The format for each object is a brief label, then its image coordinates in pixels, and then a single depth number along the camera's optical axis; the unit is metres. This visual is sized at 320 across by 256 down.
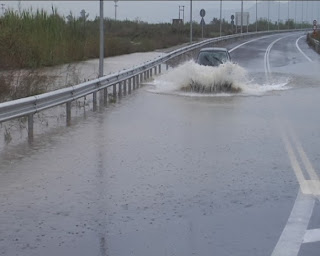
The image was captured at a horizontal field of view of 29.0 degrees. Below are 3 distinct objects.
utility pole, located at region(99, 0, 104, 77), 19.17
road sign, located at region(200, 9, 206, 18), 57.10
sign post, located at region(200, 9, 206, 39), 57.10
